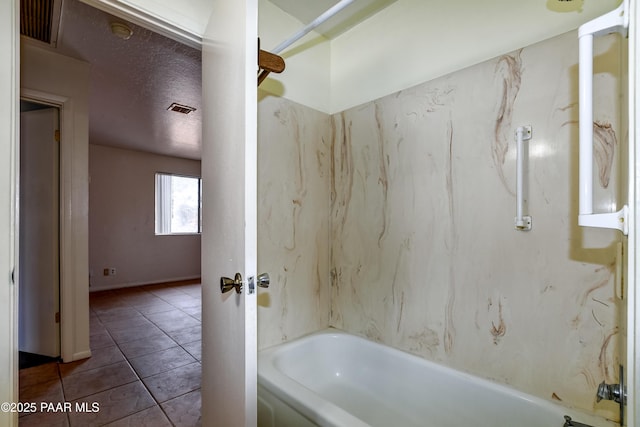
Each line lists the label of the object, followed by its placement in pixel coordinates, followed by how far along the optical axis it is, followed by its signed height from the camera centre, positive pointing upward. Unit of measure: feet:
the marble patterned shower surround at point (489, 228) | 3.47 -0.24
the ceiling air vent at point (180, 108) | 10.29 +3.79
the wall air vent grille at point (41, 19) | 5.64 +4.07
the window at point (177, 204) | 17.92 +0.53
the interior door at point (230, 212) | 2.97 +0.00
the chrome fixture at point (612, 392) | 2.36 -1.49
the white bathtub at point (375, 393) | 3.63 -2.76
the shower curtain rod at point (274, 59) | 4.19 +2.34
